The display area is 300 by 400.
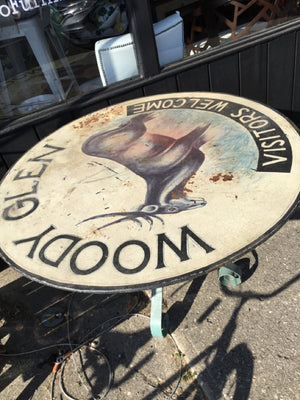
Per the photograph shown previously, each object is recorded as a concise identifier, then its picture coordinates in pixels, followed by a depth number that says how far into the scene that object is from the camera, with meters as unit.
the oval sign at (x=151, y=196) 1.36
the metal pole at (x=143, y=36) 2.81
